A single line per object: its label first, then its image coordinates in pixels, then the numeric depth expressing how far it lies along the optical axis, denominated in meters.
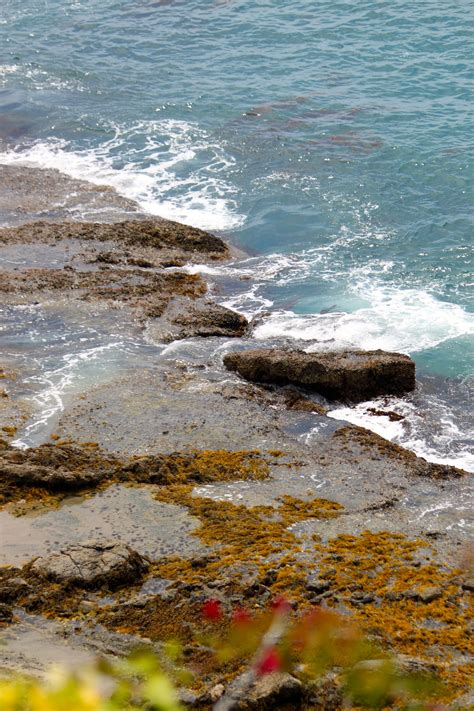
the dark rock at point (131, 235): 43.03
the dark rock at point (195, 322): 35.00
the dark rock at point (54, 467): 23.39
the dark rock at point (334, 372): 31.17
